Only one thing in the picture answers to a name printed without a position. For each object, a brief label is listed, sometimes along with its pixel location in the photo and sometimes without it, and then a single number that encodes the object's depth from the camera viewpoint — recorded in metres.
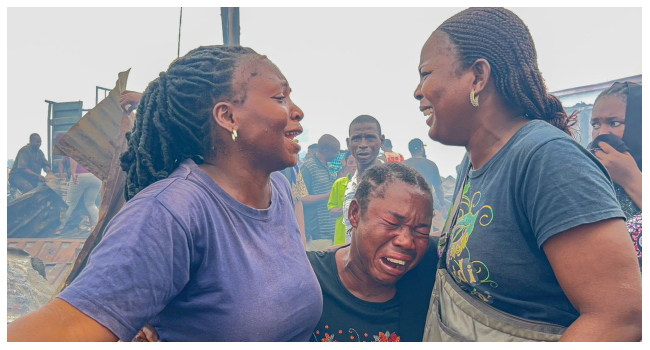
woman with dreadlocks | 1.23
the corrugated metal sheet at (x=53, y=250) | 7.68
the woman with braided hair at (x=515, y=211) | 1.30
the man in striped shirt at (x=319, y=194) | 6.12
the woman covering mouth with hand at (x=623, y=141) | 2.66
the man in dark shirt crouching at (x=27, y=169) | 10.35
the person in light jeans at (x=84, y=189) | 9.20
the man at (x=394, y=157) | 4.71
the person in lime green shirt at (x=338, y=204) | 4.67
